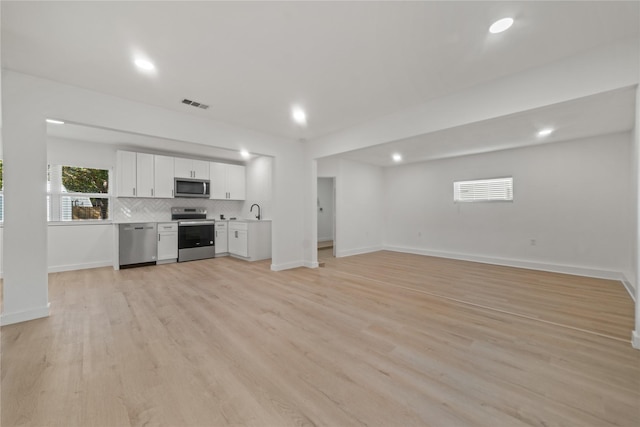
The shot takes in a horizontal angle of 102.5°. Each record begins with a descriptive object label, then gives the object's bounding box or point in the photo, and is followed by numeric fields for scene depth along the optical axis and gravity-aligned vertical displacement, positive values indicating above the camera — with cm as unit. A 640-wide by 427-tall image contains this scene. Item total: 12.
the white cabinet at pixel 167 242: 562 -62
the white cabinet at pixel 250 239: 600 -62
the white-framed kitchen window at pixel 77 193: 511 +44
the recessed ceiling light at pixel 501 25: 200 +149
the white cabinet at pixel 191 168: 600 +109
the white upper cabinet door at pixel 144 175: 551 +84
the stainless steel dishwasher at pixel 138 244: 520 -62
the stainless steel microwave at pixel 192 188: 599 +63
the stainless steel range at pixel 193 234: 589 -49
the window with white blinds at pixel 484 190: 553 +50
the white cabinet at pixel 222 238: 651 -62
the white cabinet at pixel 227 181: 661 +85
